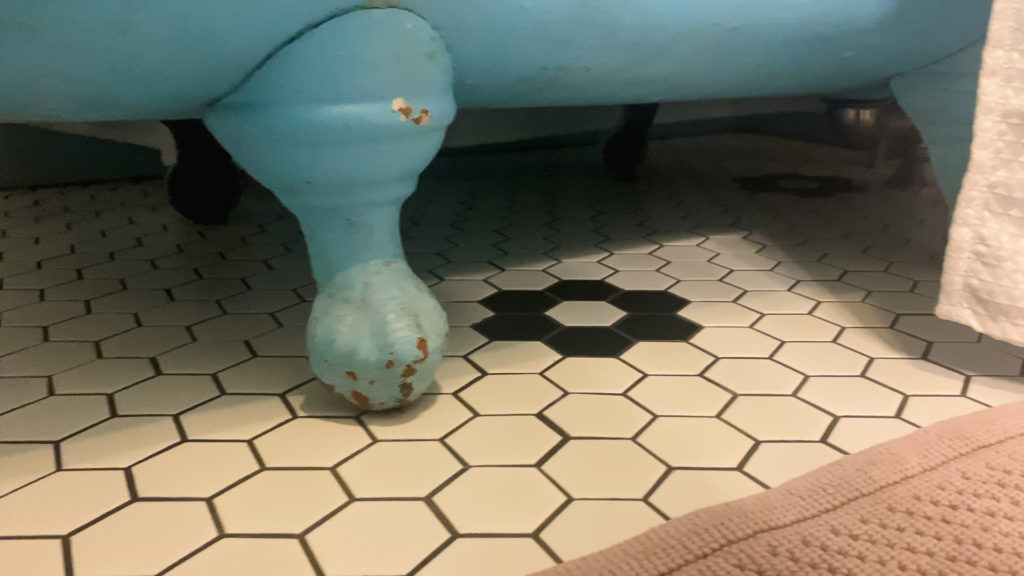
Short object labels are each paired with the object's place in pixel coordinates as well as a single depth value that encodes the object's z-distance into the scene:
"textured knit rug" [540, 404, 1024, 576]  0.39
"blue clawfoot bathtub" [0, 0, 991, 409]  0.41
